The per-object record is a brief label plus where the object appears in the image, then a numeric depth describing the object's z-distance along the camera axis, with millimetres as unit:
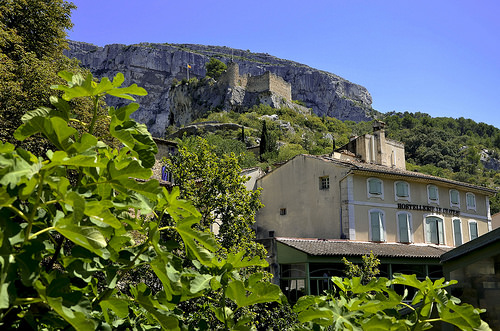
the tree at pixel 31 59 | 14508
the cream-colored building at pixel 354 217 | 21125
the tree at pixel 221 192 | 13768
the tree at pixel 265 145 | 58372
